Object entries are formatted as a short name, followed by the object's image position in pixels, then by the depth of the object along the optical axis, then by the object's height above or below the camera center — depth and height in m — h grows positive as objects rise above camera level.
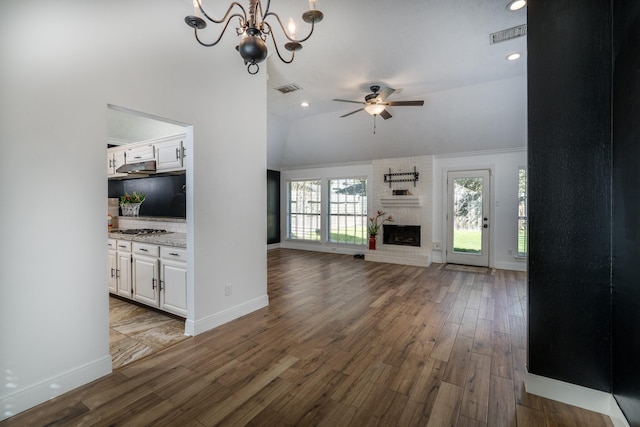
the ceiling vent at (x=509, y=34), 3.15 +1.95
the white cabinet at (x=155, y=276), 3.15 -0.77
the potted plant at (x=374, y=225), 7.26 -0.41
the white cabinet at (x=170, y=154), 3.61 +0.73
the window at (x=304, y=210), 8.53 +0.00
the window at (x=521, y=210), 5.85 -0.03
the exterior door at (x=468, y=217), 6.22 -0.18
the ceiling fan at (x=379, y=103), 4.17 +1.60
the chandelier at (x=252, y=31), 1.58 +1.04
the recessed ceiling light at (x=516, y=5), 2.72 +1.94
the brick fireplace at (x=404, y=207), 6.73 +0.05
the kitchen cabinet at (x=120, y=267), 3.72 -0.74
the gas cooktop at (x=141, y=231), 4.08 -0.29
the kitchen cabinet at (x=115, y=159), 4.39 +0.81
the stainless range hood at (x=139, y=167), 3.84 +0.61
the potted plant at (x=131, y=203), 4.90 +0.13
